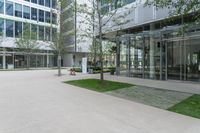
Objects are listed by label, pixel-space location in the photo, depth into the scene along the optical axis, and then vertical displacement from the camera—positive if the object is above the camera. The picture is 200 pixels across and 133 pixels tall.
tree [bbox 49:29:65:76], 23.82 +2.69
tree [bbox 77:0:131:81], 13.52 +3.64
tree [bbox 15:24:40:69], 38.07 +4.49
